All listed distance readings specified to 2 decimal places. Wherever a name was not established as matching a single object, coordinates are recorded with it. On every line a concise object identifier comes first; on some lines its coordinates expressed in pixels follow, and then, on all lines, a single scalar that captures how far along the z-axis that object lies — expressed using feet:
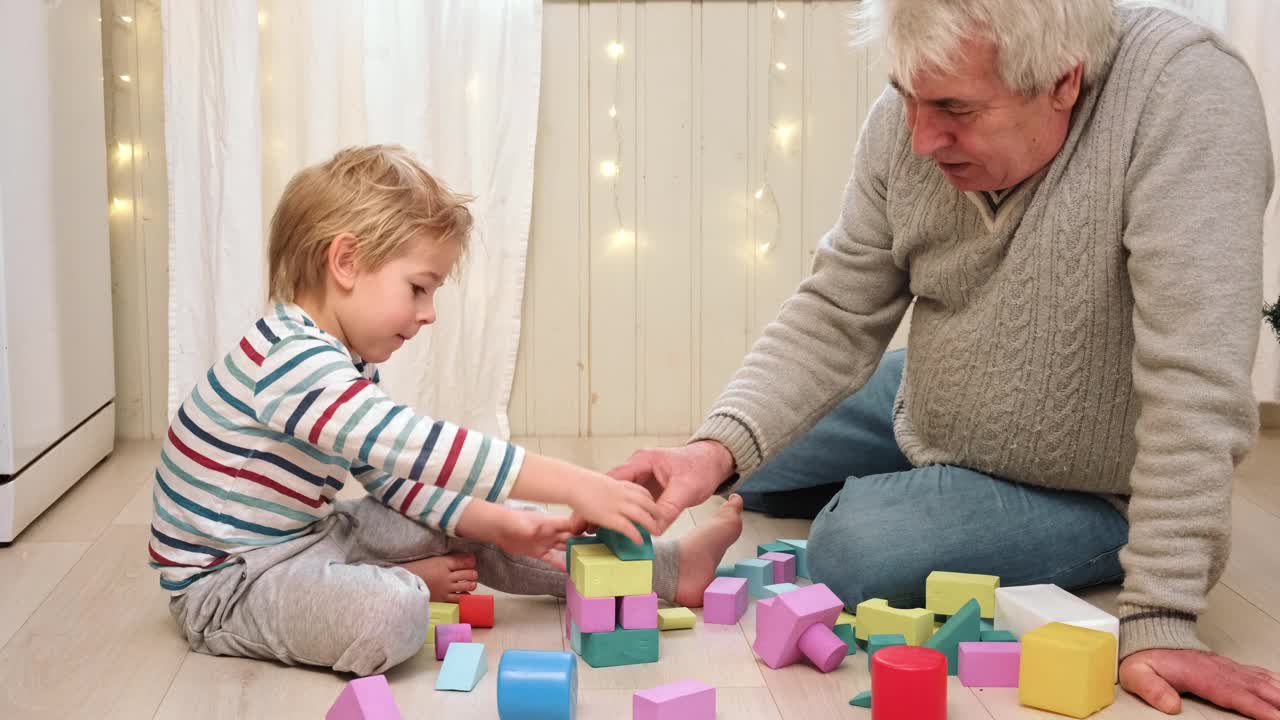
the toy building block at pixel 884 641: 4.77
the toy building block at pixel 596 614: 4.86
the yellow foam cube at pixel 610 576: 4.81
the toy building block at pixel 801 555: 6.09
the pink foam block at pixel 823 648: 4.82
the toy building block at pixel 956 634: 4.84
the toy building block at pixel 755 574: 5.80
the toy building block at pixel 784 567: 5.96
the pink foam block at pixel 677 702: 4.25
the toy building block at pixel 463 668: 4.69
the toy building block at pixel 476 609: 5.35
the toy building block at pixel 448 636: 5.02
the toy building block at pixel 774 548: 6.25
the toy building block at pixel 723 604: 5.41
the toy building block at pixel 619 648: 4.91
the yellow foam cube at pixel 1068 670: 4.39
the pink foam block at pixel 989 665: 4.71
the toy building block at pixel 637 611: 4.92
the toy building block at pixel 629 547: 4.87
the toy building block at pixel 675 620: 5.33
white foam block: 4.62
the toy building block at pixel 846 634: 5.06
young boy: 4.72
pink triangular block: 4.17
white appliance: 6.63
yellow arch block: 4.99
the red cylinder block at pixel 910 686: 4.16
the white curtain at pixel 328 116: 8.32
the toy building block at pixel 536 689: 4.25
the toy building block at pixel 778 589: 5.71
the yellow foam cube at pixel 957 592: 5.27
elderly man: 4.52
